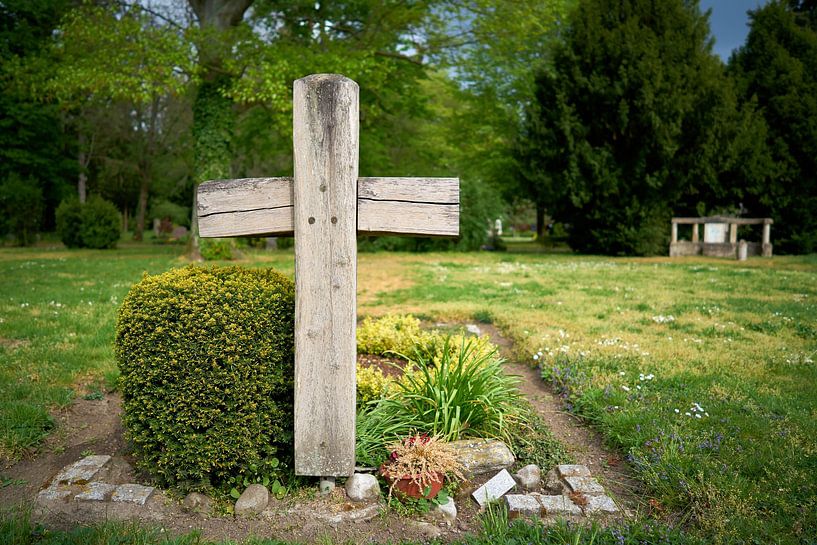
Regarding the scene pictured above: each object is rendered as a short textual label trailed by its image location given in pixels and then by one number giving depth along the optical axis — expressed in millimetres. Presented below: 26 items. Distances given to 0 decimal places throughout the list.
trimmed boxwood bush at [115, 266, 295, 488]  3104
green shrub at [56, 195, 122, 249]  21234
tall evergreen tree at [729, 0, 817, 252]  19141
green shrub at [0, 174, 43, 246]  21266
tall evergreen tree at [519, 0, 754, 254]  17812
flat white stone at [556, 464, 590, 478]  3398
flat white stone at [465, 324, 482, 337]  7109
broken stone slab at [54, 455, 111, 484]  3244
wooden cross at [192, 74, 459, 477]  3107
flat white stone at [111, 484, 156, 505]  3051
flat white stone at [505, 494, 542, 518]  3002
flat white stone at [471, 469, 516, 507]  3207
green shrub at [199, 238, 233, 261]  16281
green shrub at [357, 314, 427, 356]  5188
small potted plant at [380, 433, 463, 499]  3100
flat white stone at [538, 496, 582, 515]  2982
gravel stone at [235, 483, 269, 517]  3050
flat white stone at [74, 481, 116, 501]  3050
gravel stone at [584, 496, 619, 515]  2998
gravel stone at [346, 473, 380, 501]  3178
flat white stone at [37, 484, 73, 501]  3059
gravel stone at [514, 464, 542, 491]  3404
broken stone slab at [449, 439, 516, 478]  3514
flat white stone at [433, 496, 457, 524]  3068
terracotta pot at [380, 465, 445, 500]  3102
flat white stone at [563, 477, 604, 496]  3188
